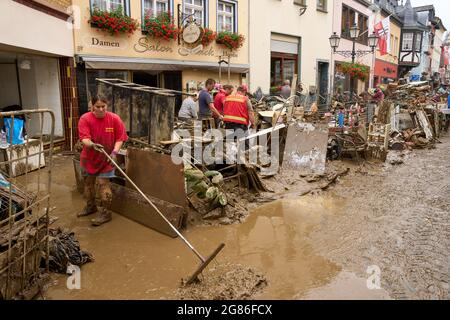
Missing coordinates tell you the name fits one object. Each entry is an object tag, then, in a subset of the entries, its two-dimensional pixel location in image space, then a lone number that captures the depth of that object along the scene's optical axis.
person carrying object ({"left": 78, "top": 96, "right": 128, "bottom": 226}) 4.83
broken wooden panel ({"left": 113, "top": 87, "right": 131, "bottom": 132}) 6.27
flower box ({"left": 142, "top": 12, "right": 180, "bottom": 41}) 10.91
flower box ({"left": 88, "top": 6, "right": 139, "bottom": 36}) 9.62
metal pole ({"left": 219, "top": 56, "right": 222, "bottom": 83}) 12.97
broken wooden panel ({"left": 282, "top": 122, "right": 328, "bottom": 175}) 8.03
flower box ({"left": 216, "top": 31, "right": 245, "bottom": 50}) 13.21
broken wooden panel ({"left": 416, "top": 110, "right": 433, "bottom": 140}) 12.91
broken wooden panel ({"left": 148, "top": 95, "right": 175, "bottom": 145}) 5.99
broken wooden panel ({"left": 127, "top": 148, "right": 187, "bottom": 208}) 4.87
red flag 20.73
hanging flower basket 17.40
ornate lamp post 14.87
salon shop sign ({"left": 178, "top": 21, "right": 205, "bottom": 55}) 11.29
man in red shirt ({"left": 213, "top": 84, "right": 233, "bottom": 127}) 8.69
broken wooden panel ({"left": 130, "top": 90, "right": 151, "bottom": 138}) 6.13
